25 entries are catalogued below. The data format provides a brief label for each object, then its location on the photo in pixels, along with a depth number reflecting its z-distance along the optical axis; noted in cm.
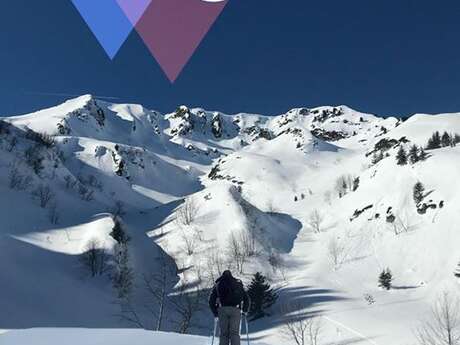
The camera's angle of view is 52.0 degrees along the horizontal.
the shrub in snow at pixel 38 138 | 10012
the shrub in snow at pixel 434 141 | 10334
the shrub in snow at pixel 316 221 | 8955
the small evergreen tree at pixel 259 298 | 5378
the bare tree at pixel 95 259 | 5712
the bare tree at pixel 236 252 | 6962
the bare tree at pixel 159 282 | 5659
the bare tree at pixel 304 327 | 4485
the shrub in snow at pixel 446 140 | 10450
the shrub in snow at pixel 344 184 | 10740
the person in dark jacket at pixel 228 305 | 1087
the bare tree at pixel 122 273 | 5653
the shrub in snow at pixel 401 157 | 8275
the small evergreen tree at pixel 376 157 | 10981
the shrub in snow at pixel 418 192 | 7038
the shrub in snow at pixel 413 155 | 7962
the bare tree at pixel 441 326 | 3985
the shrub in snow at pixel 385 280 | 5531
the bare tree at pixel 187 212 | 8803
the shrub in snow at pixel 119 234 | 6475
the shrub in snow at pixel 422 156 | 7820
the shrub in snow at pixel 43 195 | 7418
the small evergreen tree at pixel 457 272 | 5100
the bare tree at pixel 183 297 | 5697
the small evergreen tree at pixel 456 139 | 10577
